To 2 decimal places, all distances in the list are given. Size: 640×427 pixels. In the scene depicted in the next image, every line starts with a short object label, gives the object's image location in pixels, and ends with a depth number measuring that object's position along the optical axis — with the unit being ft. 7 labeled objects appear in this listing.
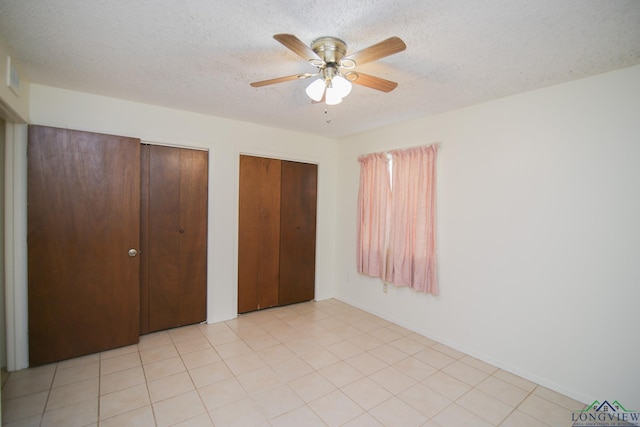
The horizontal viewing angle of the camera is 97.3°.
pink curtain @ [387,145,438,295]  9.84
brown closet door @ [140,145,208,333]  9.83
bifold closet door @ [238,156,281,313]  11.71
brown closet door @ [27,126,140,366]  7.80
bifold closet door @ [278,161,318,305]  12.80
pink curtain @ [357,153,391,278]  11.52
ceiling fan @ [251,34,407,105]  5.07
